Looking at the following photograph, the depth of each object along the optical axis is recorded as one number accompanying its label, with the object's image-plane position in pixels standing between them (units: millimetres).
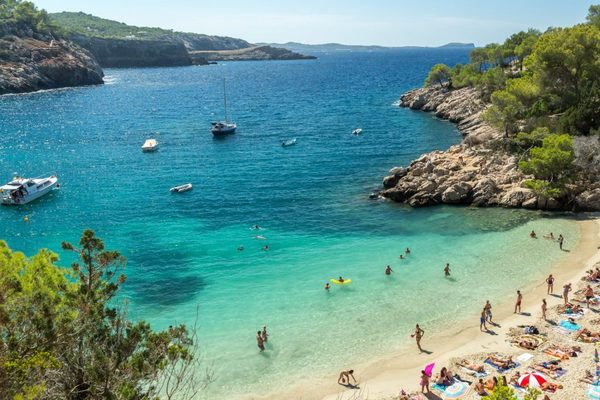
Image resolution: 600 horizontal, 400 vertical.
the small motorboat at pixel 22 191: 56500
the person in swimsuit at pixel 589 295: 31800
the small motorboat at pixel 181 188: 60191
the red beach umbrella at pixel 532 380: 23734
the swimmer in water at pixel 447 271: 37281
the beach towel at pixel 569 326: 29053
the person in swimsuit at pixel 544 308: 30406
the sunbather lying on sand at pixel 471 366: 26078
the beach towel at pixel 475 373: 25719
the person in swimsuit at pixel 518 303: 31562
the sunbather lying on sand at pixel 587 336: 27489
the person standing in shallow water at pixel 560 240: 40094
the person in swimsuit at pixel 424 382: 24797
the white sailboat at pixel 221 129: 91688
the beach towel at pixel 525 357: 26484
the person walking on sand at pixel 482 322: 30188
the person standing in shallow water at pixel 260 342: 29445
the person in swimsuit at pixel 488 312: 30625
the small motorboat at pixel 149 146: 80562
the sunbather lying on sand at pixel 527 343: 27609
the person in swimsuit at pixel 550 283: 33625
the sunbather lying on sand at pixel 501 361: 26141
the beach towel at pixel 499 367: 25972
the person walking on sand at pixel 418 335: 29016
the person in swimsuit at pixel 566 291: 31750
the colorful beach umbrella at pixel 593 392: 22562
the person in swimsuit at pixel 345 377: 26219
